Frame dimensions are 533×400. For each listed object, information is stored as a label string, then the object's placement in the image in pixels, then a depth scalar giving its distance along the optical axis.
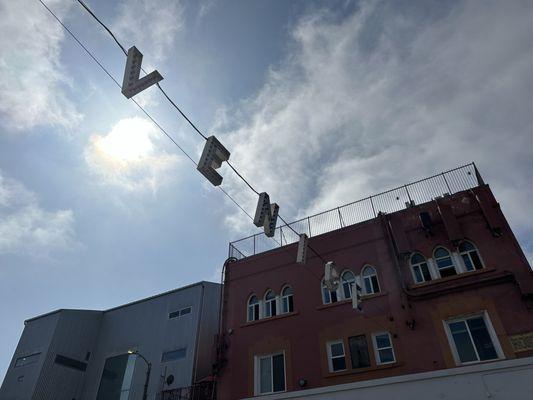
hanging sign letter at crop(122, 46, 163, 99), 8.70
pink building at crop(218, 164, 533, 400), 14.84
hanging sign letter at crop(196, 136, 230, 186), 9.91
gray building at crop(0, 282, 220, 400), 24.67
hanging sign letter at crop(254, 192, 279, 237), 12.05
